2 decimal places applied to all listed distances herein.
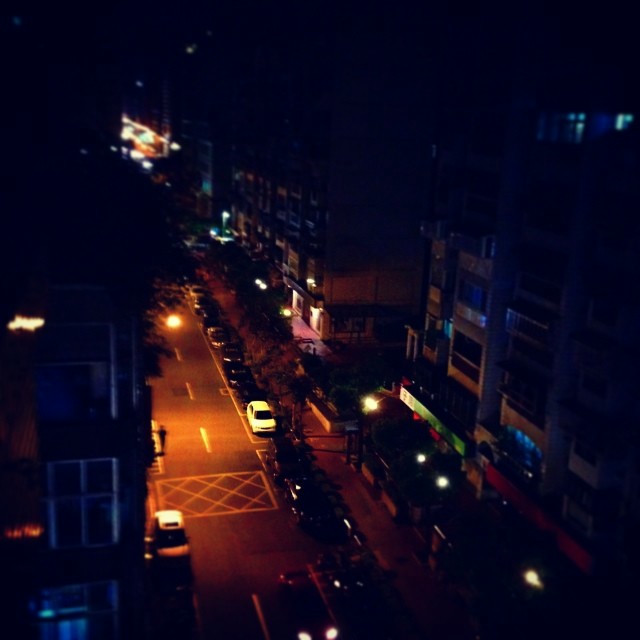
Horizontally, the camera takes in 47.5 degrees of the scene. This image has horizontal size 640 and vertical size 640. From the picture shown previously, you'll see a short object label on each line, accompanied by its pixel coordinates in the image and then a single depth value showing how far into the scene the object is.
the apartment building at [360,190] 52.91
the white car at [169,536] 28.14
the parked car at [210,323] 60.25
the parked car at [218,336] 56.41
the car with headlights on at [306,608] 24.62
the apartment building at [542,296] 27.20
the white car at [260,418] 41.22
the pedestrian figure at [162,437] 38.31
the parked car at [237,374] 48.53
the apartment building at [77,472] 17.75
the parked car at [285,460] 35.44
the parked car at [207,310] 62.56
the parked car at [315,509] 31.11
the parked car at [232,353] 52.07
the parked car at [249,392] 45.69
